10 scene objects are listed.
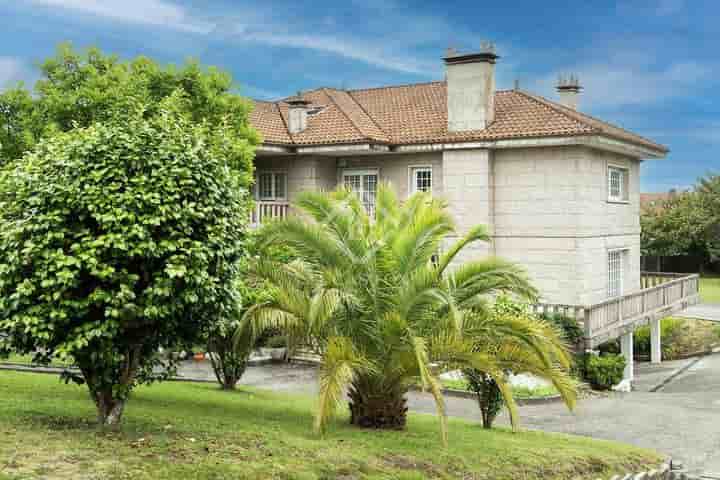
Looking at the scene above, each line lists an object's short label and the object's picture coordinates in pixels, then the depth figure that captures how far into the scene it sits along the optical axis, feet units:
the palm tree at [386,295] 44.06
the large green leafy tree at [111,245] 33.24
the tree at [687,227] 207.82
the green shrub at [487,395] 53.01
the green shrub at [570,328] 86.38
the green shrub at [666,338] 118.32
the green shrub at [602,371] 86.28
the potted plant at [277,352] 86.07
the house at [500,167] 93.86
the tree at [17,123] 79.87
